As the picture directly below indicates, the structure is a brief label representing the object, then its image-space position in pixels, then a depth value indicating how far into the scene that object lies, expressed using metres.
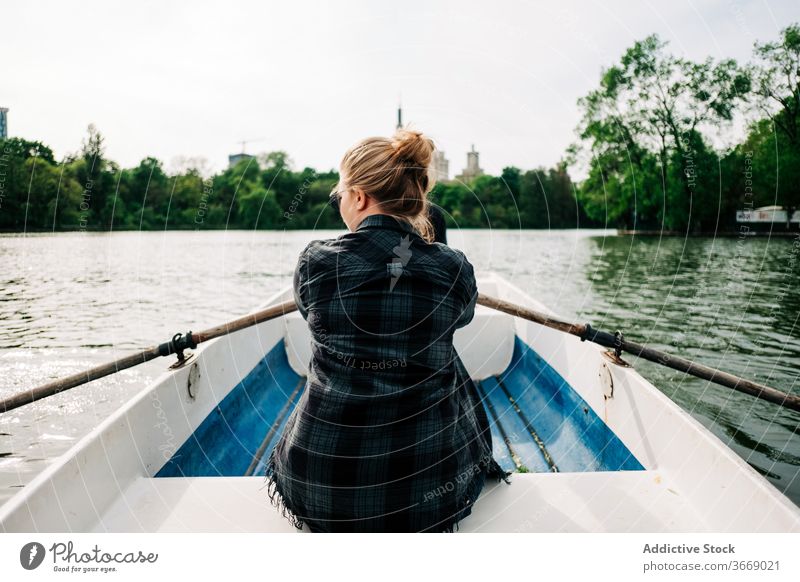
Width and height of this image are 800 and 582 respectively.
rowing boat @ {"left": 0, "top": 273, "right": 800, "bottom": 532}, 1.81
